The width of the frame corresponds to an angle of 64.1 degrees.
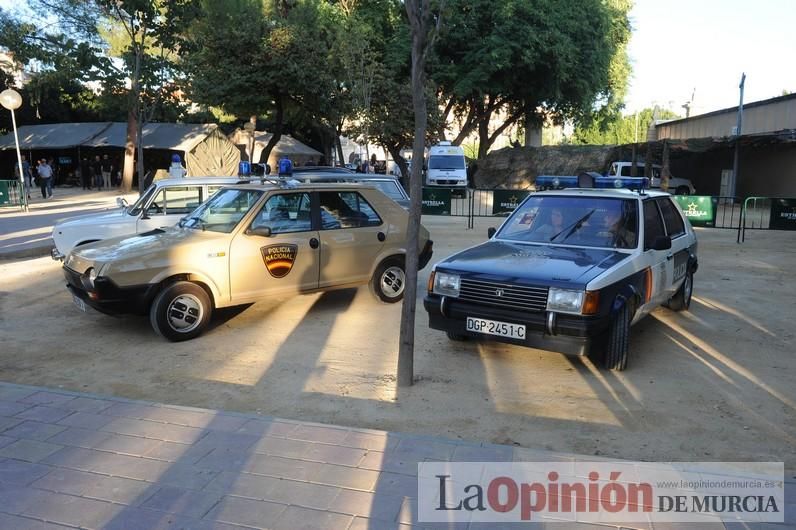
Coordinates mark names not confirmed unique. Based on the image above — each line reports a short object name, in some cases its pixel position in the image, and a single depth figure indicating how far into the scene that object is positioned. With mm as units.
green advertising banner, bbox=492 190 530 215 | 18531
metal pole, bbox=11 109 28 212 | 20922
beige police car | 6250
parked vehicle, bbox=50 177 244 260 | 8961
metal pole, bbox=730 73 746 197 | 23923
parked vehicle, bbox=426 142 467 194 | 31172
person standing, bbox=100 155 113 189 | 35219
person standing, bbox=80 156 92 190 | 34938
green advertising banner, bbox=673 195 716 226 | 16359
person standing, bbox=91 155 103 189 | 34984
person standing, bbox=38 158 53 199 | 26766
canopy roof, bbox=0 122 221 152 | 33750
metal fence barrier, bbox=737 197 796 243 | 15336
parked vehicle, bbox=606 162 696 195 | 28188
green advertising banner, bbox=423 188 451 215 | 19141
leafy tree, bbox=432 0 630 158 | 31516
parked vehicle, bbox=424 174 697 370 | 5234
